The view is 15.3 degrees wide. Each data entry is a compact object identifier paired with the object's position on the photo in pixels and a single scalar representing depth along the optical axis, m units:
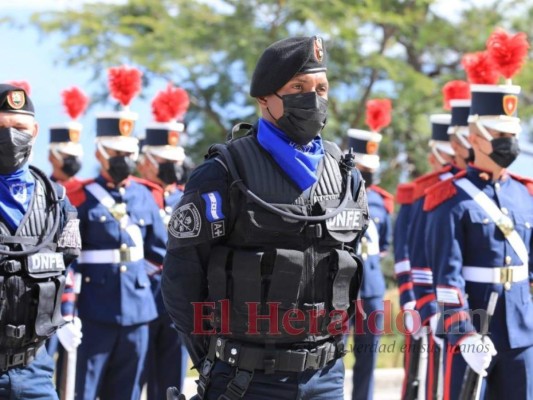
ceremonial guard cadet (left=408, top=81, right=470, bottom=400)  13.94
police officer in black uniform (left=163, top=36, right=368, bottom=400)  7.66
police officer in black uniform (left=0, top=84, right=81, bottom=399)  9.40
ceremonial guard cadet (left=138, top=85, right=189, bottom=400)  15.53
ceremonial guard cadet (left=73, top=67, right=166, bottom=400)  13.70
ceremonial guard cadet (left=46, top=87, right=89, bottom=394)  18.03
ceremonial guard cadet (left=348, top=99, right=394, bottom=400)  16.80
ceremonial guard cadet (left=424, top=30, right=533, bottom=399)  11.27
